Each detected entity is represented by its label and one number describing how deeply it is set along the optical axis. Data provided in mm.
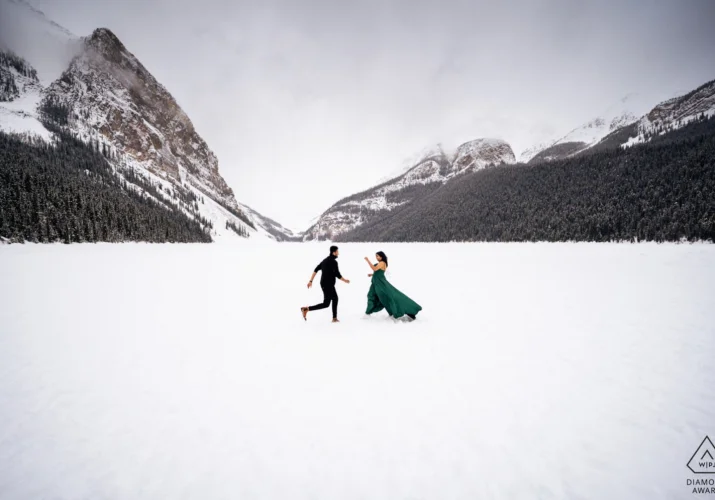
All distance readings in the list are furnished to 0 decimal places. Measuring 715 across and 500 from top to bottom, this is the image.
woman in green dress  8938
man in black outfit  8766
